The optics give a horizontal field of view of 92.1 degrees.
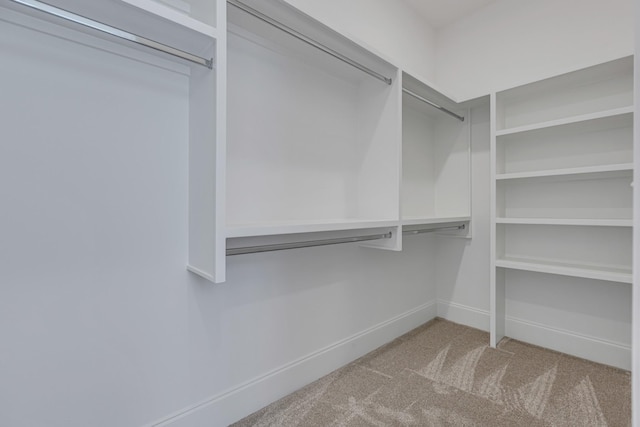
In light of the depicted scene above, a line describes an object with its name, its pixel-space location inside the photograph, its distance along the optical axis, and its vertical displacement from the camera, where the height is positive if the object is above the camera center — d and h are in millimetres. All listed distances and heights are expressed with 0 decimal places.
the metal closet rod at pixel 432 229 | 2184 -128
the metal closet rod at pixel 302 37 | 1293 +873
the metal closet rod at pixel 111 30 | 880 +587
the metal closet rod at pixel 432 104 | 2122 +846
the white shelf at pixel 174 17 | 959 +656
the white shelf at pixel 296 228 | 1226 -66
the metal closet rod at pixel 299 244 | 1331 -154
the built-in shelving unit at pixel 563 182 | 2014 +231
